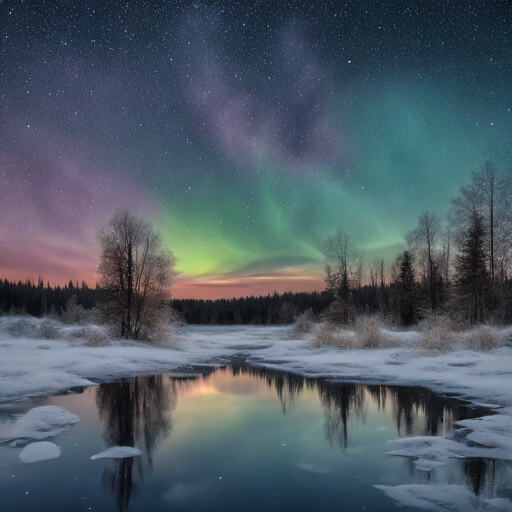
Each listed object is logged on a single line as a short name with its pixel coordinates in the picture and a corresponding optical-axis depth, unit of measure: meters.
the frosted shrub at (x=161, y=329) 30.14
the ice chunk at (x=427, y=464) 6.11
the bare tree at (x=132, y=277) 29.52
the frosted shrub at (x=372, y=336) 23.48
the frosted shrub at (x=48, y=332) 27.47
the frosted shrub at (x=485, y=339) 18.28
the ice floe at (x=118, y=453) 6.53
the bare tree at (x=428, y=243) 41.03
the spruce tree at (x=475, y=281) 28.83
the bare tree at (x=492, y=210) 31.22
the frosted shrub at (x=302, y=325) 41.16
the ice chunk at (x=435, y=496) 4.85
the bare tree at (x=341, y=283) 37.38
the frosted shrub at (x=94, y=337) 24.06
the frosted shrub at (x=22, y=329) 27.58
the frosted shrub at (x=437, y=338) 19.70
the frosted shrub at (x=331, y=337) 25.05
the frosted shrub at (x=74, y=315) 49.09
